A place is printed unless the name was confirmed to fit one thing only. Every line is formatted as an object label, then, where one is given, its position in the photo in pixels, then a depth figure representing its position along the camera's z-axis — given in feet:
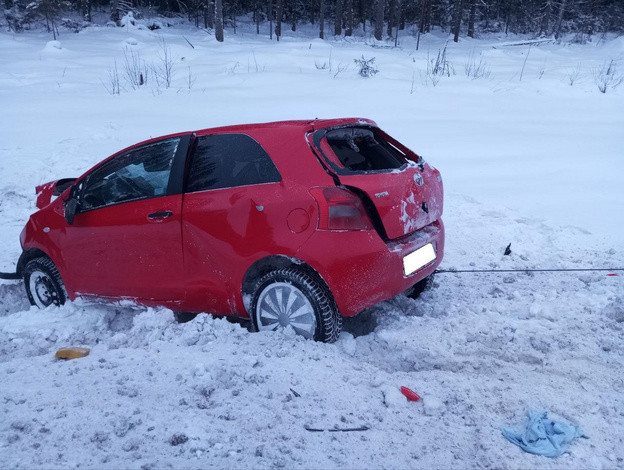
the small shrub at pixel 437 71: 41.88
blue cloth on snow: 7.66
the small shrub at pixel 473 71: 43.98
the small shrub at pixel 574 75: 40.09
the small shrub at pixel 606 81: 36.99
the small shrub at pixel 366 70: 42.81
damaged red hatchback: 10.57
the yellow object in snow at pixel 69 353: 11.12
